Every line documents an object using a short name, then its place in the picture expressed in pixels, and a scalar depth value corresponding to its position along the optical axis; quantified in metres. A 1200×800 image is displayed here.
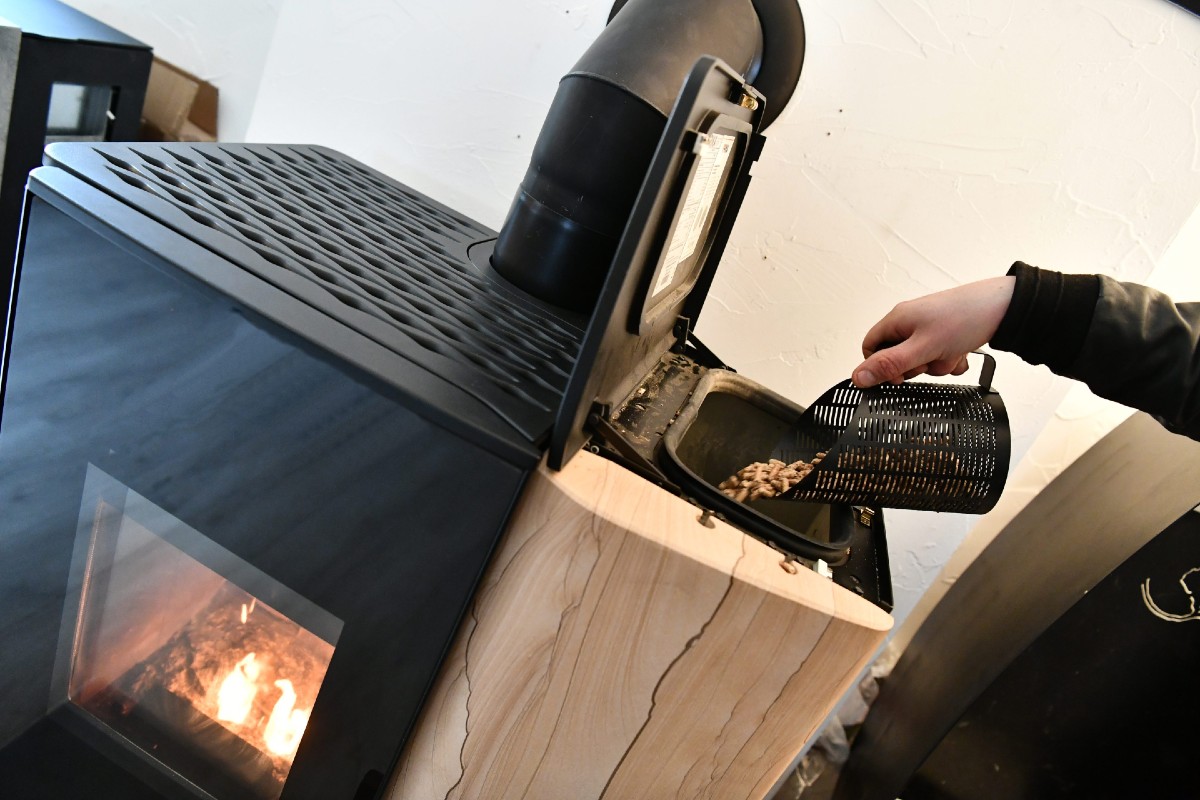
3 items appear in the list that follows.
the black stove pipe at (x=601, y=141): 0.93
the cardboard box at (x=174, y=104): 1.60
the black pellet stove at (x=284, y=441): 0.68
